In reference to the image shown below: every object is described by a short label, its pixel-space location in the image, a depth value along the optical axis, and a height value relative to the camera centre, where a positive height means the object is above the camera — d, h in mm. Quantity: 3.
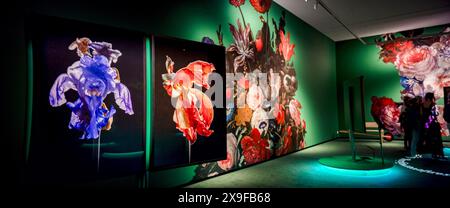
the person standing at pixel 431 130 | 4843 -353
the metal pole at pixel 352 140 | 4209 -462
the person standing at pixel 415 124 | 5035 -241
